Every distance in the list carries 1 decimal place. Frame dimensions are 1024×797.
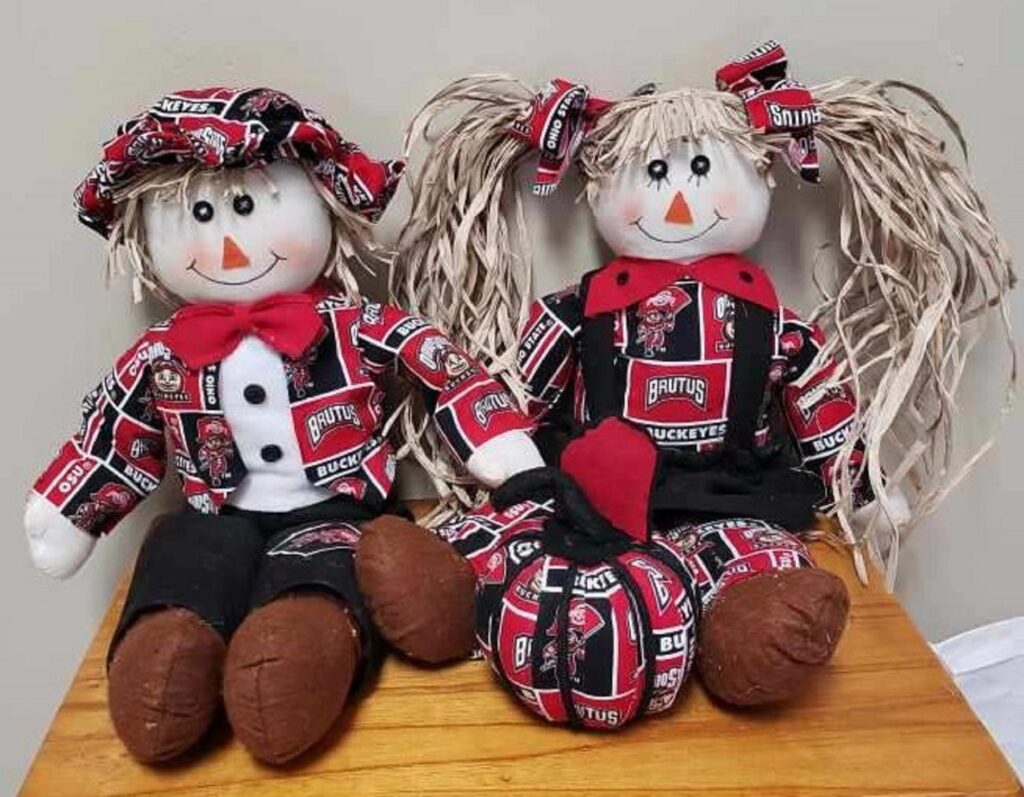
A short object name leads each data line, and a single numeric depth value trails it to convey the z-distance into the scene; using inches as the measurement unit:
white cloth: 37.5
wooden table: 24.0
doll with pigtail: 28.1
